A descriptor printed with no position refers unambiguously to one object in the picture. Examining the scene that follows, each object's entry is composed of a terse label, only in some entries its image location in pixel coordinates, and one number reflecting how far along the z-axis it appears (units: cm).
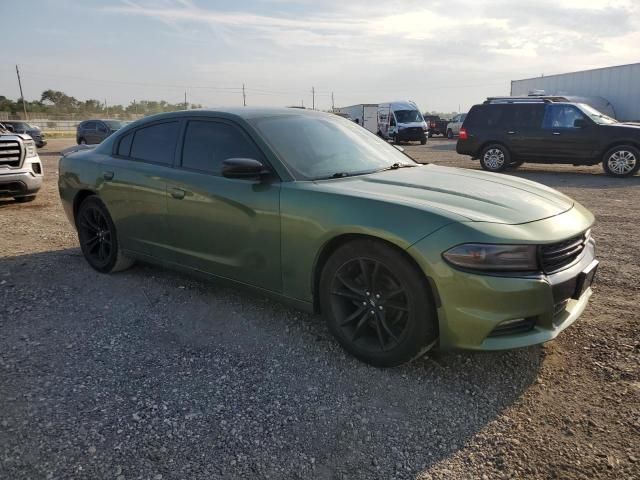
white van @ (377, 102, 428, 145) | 2778
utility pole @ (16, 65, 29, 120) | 5401
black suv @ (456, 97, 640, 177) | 1209
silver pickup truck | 814
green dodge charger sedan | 264
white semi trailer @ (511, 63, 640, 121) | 2358
